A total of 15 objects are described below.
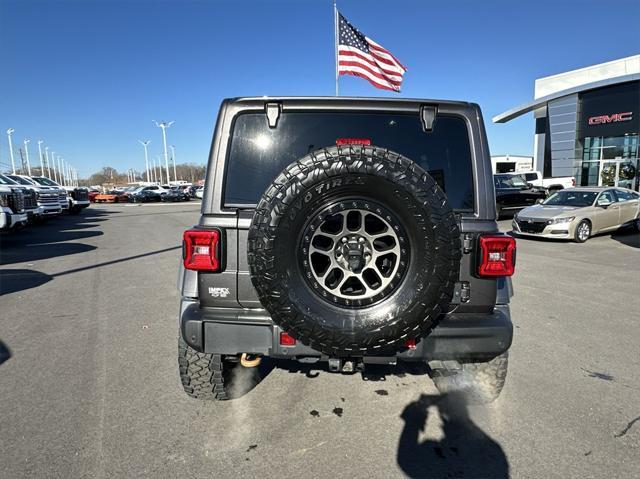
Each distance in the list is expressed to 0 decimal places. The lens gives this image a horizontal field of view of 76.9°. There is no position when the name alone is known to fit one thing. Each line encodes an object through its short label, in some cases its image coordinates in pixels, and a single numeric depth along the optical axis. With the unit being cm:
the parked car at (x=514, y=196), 1586
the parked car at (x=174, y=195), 3891
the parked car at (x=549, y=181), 2473
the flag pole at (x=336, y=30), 954
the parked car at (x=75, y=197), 2015
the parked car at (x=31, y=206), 1284
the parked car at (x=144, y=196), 3850
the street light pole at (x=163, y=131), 5553
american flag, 949
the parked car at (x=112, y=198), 3934
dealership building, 2614
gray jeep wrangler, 208
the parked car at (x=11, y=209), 977
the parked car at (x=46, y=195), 1675
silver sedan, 1041
